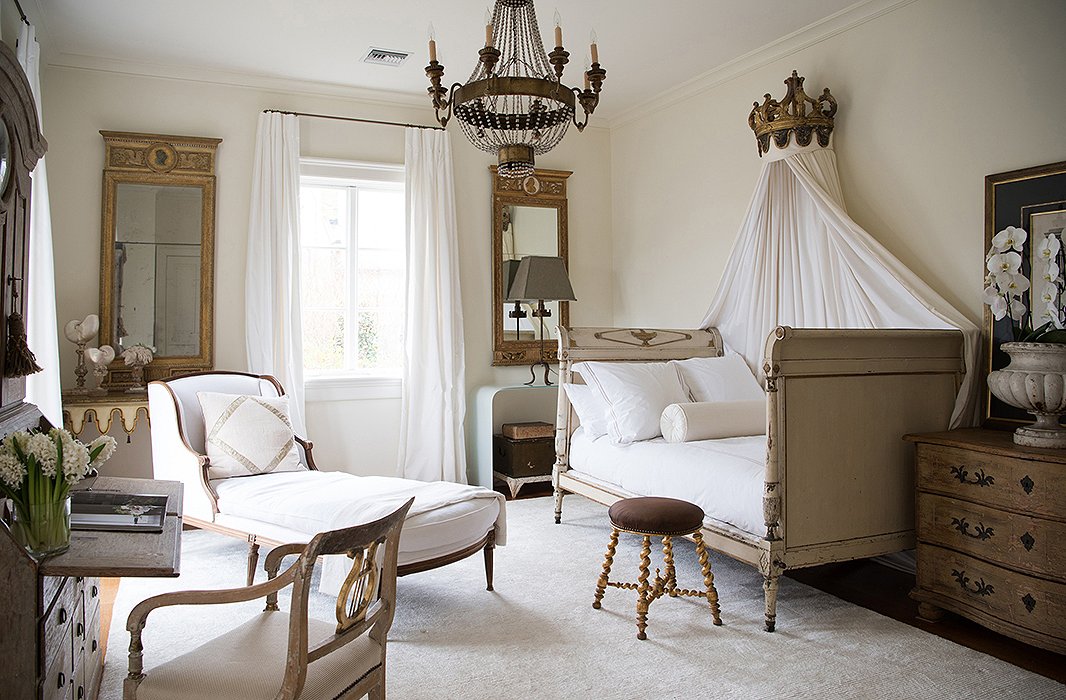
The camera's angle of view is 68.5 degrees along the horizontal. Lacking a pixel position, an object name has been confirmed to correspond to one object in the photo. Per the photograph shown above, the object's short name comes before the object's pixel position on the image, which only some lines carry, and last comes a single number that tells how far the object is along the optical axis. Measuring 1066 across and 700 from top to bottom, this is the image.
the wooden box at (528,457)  5.40
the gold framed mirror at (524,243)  5.84
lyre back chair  1.67
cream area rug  2.57
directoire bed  3.03
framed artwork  3.17
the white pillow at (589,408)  4.46
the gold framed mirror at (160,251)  4.77
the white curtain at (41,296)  3.70
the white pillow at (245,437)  3.86
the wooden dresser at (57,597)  1.66
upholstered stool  3.02
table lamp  5.43
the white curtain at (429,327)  5.47
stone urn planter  2.80
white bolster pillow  3.91
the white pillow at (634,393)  4.15
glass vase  1.78
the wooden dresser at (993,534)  2.66
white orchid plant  2.87
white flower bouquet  1.76
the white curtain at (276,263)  5.07
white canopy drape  3.59
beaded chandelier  2.71
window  5.43
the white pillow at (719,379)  4.40
